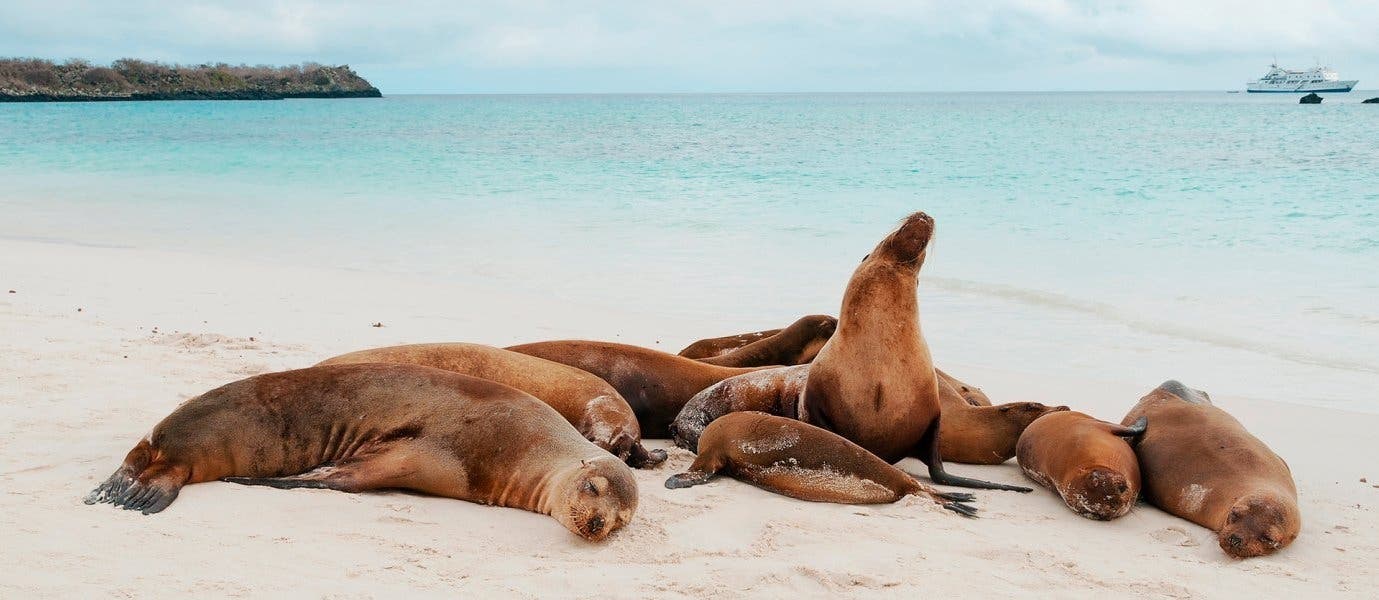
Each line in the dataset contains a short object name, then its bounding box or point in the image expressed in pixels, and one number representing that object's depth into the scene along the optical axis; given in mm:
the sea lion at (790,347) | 6316
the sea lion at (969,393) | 6066
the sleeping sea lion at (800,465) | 4559
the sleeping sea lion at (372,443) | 4137
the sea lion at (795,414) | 5438
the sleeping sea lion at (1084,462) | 4480
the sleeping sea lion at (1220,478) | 4086
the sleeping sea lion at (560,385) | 5016
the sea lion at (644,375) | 5691
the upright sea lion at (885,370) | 5035
